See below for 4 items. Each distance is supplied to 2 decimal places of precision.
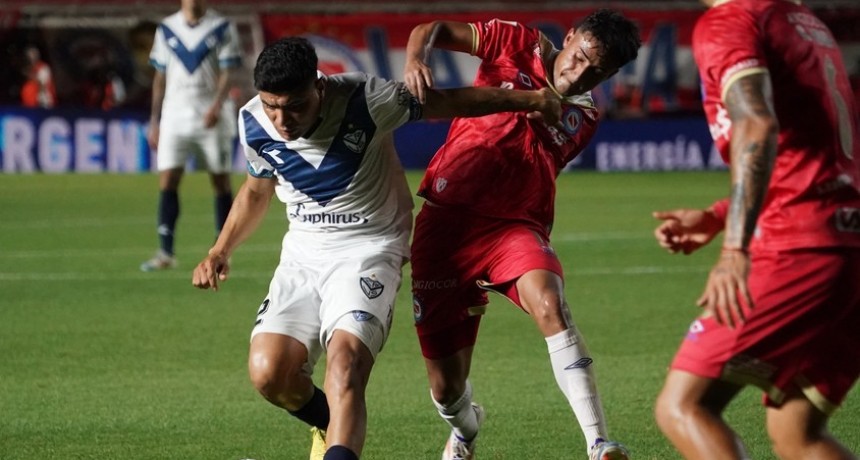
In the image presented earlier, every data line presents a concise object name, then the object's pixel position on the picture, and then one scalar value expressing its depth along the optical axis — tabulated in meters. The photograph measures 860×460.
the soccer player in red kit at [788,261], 8.46
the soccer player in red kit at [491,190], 12.54
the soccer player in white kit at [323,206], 11.21
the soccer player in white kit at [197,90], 27.25
